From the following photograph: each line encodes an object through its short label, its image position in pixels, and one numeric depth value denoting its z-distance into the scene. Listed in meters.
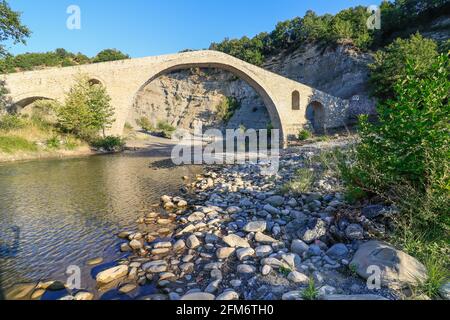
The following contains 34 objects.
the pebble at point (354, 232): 2.64
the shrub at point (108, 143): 13.98
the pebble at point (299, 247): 2.64
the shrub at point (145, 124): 32.88
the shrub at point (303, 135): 17.52
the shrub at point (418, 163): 2.28
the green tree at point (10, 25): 10.66
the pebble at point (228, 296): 1.94
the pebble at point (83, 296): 2.10
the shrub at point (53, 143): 12.06
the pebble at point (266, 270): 2.27
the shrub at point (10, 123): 11.38
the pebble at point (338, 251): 2.47
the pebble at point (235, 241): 2.89
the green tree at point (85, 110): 13.05
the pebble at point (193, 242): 3.03
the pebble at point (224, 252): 2.70
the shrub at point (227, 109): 33.91
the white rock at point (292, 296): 1.86
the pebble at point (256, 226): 3.22
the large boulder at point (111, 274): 2.37
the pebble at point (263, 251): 2.64
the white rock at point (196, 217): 3.90
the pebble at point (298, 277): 2.11
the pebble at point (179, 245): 3.02
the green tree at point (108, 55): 38.09
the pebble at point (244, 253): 2.62
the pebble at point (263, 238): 2.95
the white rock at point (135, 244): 3.09
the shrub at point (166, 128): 28.05
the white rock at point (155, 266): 2.53
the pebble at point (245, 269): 2.34
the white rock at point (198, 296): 1.96
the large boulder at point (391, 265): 1.90
